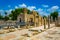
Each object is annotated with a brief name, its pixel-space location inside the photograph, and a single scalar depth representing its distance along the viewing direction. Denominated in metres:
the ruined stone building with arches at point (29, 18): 12.56
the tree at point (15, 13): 22.04
